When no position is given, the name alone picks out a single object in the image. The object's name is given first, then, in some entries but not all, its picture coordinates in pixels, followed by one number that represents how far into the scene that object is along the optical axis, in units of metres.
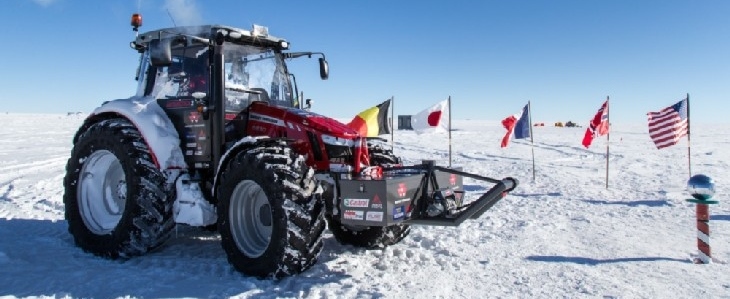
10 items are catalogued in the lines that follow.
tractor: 4.65
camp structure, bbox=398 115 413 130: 44.47
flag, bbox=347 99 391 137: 12.83
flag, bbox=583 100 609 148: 13.04
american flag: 11.73
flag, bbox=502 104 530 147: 14.38
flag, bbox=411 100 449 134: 13.92
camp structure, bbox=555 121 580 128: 57.59
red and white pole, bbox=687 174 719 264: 5.56
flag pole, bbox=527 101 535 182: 14.32
